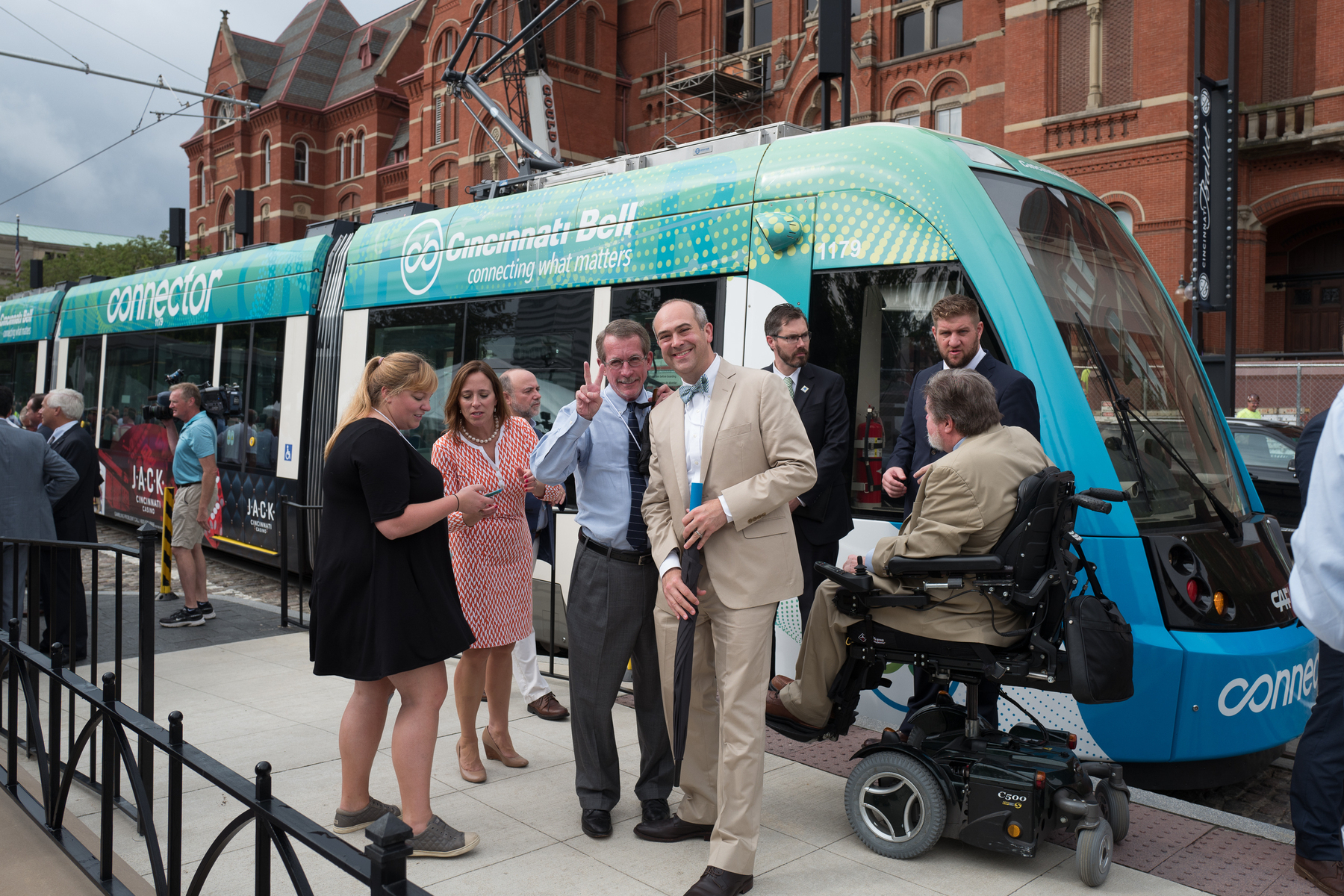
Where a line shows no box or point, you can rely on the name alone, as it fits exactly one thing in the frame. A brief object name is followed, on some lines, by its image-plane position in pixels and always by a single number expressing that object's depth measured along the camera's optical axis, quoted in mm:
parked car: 10164
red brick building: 22938
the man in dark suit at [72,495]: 6324
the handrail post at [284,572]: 7598
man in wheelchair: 3441
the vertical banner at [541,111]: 13430
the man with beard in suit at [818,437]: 4578
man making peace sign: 3740
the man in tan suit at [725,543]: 3246
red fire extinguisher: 4859
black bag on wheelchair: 3254
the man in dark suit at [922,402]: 4133
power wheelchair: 3309
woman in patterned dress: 4316
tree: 46219
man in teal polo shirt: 7715
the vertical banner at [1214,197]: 13883
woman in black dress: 3354
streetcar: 4148
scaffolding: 31891
